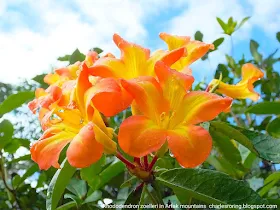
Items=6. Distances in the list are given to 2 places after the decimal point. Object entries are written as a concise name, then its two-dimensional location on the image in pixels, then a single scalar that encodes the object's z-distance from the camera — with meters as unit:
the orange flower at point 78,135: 0.16
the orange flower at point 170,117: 0.16
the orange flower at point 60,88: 0.19
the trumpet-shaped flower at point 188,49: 0.22
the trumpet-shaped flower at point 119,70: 0.17
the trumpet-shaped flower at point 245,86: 0.26
